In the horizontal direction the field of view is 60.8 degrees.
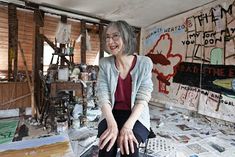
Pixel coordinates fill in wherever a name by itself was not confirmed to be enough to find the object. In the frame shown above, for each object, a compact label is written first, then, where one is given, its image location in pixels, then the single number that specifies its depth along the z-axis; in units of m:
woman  0.97
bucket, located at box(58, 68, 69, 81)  2.31
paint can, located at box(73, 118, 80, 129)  2.24
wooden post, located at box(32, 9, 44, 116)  2.61
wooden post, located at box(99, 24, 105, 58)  3.16
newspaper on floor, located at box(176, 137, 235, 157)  1.65
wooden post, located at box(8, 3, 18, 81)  2.51
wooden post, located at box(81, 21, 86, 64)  3.05
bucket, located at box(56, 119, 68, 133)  2.05
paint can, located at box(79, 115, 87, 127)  2.31
